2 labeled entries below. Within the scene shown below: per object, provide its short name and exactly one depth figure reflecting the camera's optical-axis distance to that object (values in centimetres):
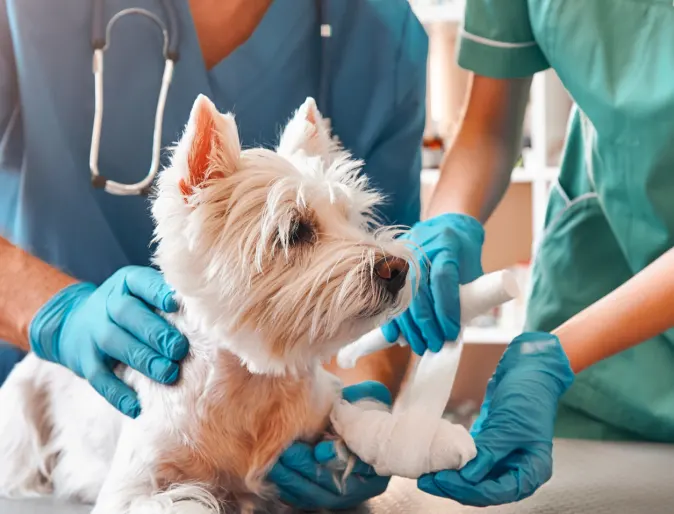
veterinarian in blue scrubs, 102
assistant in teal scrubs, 93
